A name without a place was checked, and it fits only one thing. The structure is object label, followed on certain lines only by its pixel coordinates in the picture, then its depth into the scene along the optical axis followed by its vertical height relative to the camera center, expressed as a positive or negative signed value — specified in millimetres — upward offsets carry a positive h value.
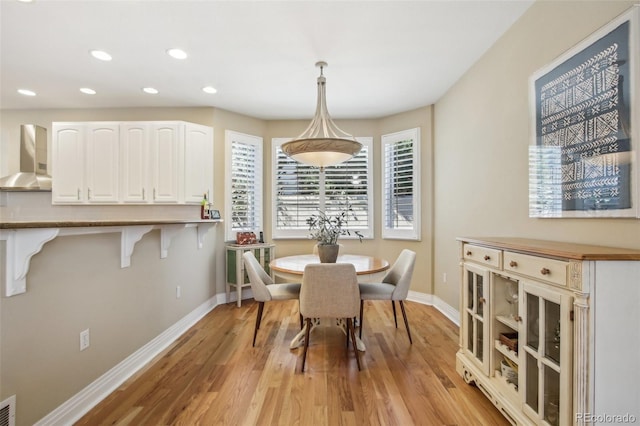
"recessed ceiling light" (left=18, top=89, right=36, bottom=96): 3553 +1511
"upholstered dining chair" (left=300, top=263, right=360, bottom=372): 2242 -628
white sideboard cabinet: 1178 -564
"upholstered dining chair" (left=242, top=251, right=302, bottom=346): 2654 -747
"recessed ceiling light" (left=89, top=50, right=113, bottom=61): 2717 +1518
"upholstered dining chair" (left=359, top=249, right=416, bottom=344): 2709 -733
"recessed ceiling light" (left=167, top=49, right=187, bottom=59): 2697 +1526
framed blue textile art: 1378 +483
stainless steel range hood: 3799 +697
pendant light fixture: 2580 +627
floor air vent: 1334 -946
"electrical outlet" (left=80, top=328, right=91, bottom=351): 1817 -818
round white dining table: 2485 -503
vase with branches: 2779 -303
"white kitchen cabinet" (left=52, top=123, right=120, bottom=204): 3752 +669
